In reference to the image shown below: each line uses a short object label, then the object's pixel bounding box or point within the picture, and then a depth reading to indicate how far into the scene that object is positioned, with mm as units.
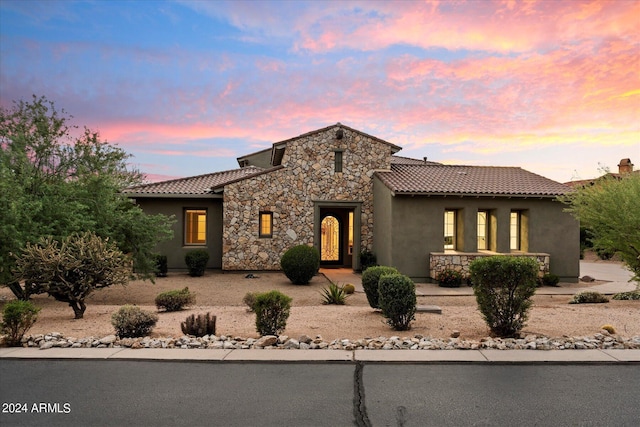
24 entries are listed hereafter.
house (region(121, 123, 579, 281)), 16906
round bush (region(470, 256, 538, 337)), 7520
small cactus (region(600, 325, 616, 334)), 8039
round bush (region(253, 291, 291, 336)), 7672
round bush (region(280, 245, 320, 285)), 16266
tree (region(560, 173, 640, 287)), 12141
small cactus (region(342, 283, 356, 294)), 14312
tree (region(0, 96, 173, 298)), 11203
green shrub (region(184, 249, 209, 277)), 17875
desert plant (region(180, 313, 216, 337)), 7707
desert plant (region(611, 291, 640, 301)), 13198
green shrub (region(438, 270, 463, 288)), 15977
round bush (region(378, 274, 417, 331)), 8312
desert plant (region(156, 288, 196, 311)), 10648
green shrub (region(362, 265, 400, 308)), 10098
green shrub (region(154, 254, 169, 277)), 18059
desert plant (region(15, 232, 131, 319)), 9445
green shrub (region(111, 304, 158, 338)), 7570
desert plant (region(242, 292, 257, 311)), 10312
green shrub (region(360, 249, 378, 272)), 18578
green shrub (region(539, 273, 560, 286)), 16578
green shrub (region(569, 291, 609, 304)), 12289
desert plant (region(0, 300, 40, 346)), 6973
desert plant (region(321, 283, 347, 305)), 12397
